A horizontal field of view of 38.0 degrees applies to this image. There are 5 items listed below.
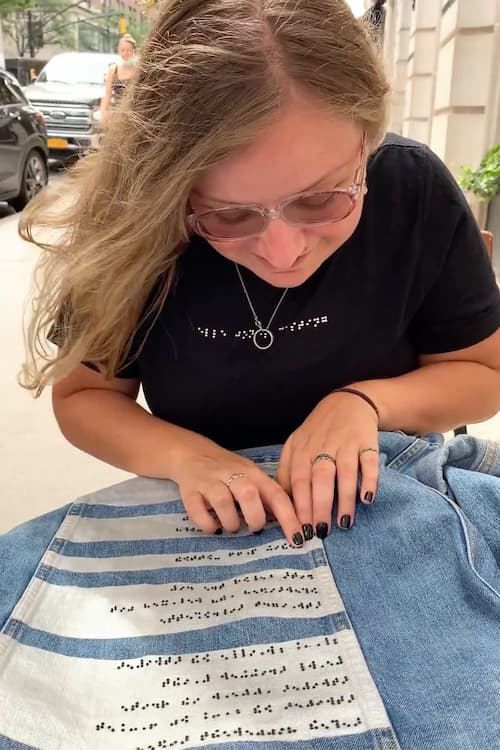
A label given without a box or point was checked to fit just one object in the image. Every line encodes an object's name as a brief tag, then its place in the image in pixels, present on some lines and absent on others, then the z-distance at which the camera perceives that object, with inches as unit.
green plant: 137.0
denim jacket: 20.4
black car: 221.5
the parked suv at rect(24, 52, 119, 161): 315.0
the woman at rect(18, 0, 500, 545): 27.9
